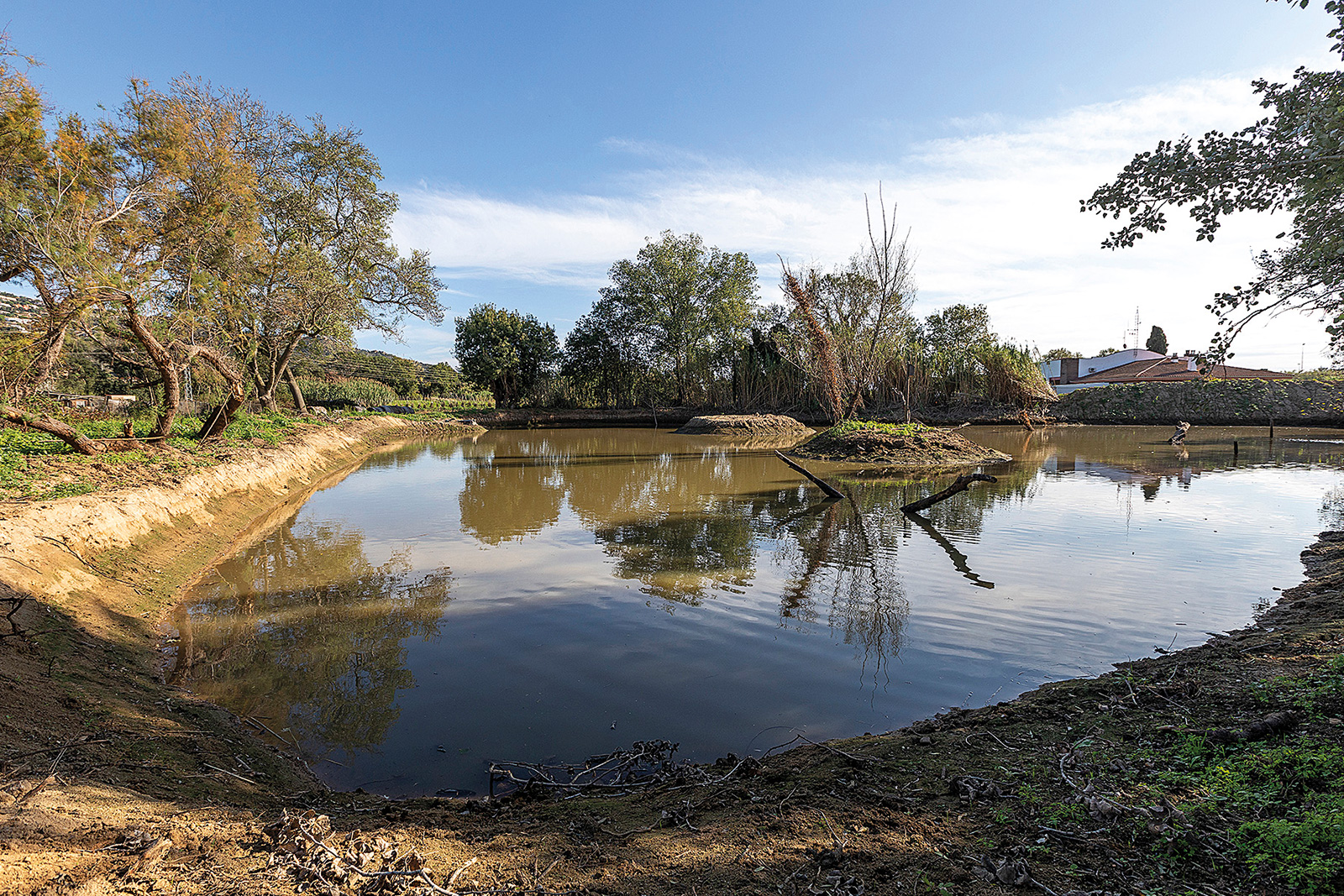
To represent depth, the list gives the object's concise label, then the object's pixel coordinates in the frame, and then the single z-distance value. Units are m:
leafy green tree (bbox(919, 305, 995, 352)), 47.84
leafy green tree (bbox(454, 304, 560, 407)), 44.91
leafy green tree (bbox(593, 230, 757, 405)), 45.19
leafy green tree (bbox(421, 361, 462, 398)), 56.06
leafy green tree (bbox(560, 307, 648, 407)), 47.78
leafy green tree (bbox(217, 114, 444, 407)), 19.52
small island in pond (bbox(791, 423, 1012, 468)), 19.12
